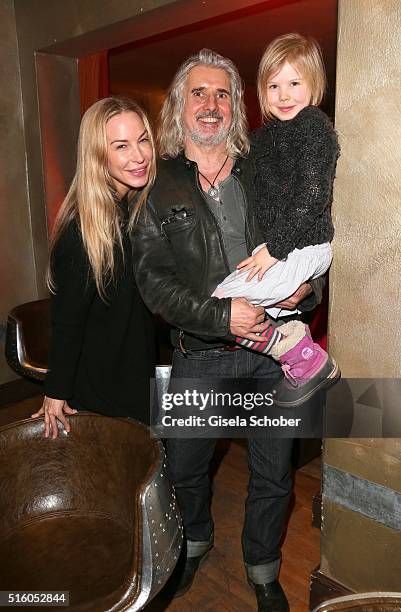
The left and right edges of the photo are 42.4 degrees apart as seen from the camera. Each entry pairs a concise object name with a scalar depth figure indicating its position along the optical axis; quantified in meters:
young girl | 1.54
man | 1.69
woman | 1.72
